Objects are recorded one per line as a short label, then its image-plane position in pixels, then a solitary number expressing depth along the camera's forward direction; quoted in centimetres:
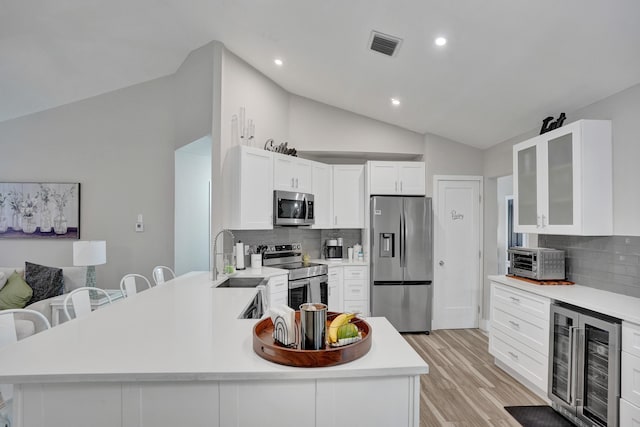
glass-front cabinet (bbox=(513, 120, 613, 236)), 248
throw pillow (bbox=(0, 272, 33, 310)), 340
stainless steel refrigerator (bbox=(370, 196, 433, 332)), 427
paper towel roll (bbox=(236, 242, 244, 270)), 352
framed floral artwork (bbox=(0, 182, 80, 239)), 420
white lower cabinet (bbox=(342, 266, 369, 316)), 434
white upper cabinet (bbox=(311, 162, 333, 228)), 439
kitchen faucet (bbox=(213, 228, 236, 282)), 303
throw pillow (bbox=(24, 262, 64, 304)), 357
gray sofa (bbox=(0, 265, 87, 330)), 372
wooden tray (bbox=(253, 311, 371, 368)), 117
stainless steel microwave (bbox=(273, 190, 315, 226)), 379
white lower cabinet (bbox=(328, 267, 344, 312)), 424
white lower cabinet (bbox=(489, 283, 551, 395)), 257
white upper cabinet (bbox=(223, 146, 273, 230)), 346
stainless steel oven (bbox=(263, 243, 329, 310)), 371
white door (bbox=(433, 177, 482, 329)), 445
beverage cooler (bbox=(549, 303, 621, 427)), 198
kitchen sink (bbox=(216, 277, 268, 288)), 316
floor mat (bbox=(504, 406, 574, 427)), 235
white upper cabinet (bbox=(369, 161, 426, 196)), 446
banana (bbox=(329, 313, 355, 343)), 127
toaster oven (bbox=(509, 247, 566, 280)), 287
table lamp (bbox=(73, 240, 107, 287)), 362
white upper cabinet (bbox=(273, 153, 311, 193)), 384
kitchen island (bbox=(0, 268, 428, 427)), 113
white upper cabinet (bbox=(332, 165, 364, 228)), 461
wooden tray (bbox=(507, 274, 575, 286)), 285
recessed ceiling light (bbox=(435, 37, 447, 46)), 244
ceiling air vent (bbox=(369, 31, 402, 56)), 261
